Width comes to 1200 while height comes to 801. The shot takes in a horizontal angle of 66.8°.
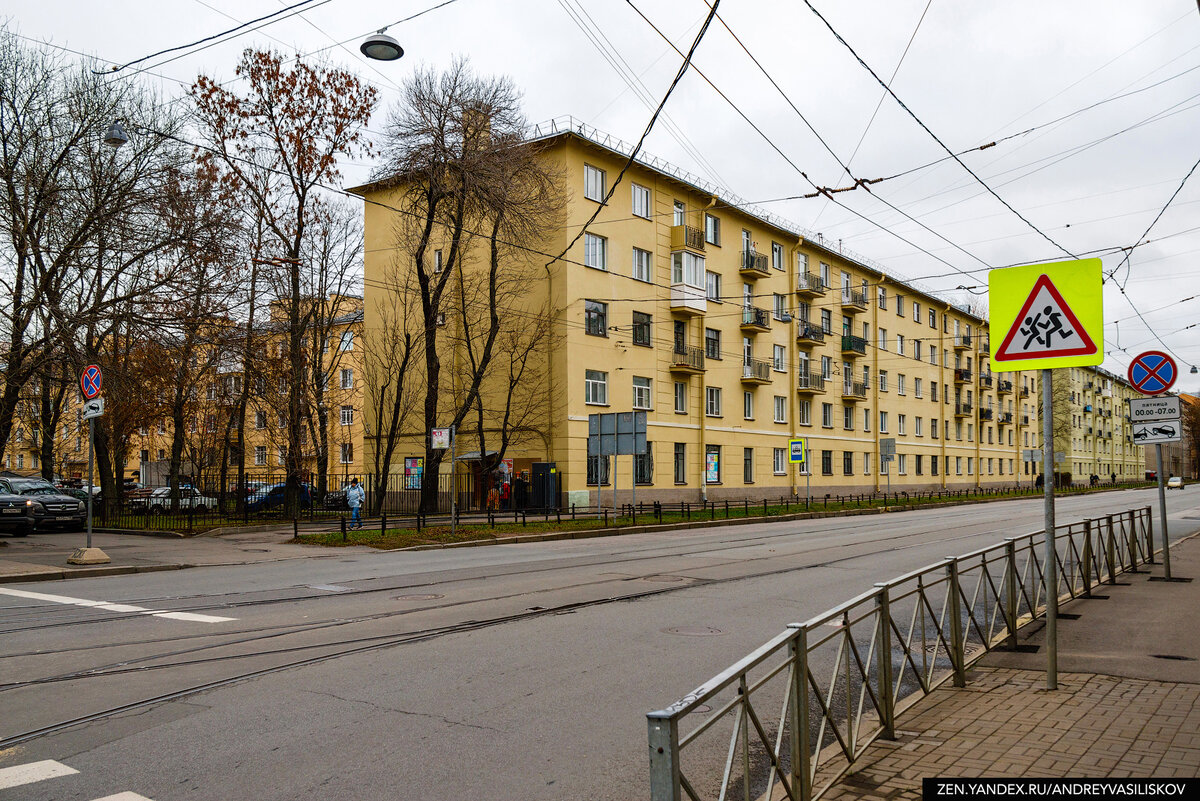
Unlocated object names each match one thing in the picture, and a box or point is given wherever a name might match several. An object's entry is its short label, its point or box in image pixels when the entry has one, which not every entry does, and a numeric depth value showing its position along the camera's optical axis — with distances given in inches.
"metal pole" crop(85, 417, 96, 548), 600.6
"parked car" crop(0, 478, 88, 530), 1071.6
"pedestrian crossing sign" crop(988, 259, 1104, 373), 250.7
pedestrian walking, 1112.2
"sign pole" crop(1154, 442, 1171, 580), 507.5
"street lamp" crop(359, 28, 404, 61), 573.6
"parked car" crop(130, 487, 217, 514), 1213.7
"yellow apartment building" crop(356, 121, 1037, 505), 1466.5
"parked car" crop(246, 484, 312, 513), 1288.1
